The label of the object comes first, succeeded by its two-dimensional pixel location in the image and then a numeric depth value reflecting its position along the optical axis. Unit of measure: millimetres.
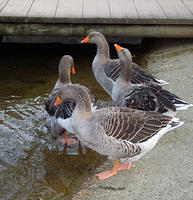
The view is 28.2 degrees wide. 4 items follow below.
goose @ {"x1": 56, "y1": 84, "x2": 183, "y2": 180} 3822
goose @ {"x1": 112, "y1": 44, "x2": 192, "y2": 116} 4395
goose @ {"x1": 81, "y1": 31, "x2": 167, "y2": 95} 5391
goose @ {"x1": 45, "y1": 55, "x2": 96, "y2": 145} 4508
